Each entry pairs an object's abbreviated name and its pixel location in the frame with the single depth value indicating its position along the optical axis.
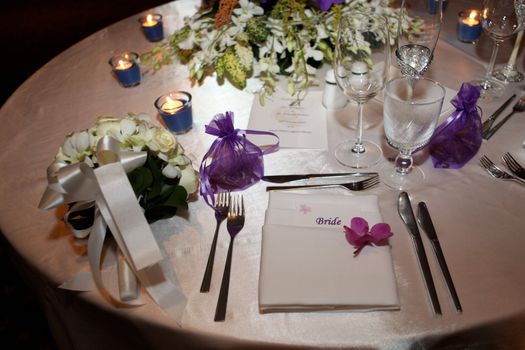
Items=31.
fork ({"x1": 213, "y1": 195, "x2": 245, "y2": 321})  0.72
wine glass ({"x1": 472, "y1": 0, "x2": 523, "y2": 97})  1.15
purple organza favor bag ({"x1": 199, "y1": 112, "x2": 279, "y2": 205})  0.96
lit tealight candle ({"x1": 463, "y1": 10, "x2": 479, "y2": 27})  1.42
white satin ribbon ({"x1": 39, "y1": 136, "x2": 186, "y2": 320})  0.70
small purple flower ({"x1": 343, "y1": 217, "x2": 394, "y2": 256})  0.78
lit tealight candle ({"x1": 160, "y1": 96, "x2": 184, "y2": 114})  1.14
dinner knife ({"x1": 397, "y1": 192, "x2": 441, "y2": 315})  0.71
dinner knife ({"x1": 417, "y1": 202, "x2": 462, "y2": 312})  0.71
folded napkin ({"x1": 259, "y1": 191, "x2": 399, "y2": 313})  0.71
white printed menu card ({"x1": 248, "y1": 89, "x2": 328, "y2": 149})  1.10
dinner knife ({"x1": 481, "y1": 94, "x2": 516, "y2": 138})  1.07
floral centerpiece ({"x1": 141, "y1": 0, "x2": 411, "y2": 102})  1.28
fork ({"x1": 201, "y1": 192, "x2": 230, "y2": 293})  0.76
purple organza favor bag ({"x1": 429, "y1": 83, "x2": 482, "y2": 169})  0.94
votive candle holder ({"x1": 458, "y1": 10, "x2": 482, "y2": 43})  1.41
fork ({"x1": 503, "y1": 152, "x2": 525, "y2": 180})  0.93
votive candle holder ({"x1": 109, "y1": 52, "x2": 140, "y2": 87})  1.34
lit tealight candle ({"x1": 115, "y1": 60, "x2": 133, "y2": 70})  1.34
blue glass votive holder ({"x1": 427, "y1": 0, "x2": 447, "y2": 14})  1.08
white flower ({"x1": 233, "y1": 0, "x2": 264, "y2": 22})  1.30
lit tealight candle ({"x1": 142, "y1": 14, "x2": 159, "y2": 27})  1.59
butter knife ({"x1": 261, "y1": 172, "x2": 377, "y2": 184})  0.97
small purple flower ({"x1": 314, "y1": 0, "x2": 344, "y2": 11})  1.26
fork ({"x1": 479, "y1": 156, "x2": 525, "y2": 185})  0.93
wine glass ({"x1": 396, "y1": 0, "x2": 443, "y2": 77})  1.09
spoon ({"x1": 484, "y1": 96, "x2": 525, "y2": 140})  1.06
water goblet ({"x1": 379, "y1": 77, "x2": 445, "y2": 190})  0.84
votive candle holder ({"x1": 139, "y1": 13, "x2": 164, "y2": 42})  1.58
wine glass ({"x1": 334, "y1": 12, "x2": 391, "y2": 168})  0.96
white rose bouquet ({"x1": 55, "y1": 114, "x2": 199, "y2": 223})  0.82
